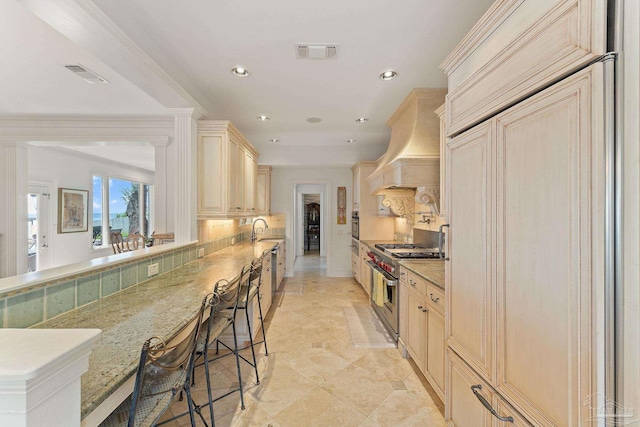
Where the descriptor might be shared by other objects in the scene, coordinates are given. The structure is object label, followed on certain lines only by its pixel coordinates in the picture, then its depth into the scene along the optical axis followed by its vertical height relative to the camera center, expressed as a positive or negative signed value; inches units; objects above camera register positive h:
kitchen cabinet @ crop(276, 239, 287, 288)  191.3 -38.9
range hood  109.5 +26.0
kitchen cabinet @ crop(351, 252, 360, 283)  198.7 -41.6
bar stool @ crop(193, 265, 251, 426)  62.2 -27.6
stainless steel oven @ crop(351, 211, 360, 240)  201.0 -10.2
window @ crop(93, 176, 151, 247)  239.0 +6.0
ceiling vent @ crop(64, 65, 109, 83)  91.6 +49.5
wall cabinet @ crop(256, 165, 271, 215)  219.3 +21.2
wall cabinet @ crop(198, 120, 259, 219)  122.2 +20.3
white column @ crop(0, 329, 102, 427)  22.0 -14.2
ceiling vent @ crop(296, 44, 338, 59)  80.6 +49.5
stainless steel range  110.5 -26.8
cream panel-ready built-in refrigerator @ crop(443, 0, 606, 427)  32.3 -0.4
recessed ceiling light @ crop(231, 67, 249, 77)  94.0 +50.1
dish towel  121.9 -35.2
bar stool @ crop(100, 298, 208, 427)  37.1 -26.6
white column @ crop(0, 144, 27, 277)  136.9 +3.1
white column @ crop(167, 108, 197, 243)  111.5 +16.0
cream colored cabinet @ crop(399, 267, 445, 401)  76.2 -36.8
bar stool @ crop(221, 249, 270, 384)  87.5 -28.4
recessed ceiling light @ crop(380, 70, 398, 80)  96.7 +50.1
